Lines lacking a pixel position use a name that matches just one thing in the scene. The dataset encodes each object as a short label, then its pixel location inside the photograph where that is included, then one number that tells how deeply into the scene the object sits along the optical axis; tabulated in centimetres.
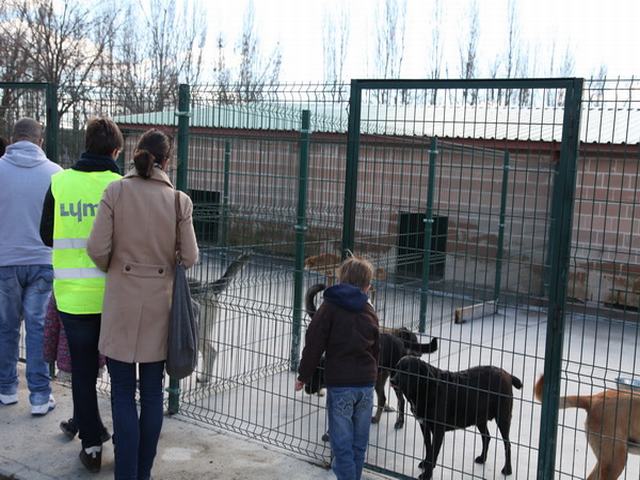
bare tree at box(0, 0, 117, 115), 1905
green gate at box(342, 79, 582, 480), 358
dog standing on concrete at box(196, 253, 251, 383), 568
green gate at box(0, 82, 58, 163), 615
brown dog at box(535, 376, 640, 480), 383
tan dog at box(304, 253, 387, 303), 645
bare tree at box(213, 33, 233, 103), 2458
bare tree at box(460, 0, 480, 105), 2181
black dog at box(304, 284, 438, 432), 503
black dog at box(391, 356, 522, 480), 420
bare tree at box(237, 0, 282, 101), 2417
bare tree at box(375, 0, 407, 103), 2302
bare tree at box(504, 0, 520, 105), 2172
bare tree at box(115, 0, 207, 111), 2249
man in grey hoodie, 491
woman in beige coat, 356
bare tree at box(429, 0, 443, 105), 2143
